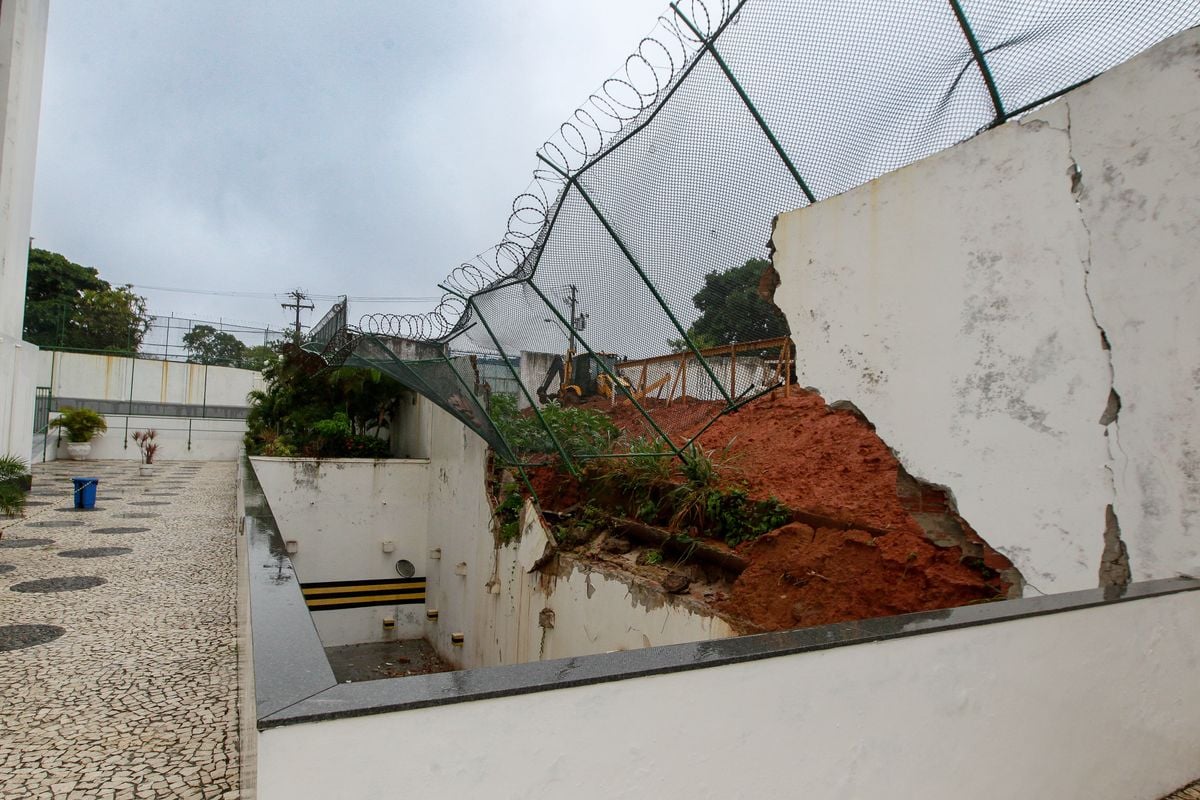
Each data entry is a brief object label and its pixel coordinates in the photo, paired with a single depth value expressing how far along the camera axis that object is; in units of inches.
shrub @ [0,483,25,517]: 242.1
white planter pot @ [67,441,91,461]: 611.5
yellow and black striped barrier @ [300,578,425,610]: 386.3
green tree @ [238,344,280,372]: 1014.4
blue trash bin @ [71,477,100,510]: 287.9
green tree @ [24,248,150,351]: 879.7
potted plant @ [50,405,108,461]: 611.5
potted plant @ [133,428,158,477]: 621.9
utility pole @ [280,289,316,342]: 1068.5
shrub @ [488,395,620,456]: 215.3
